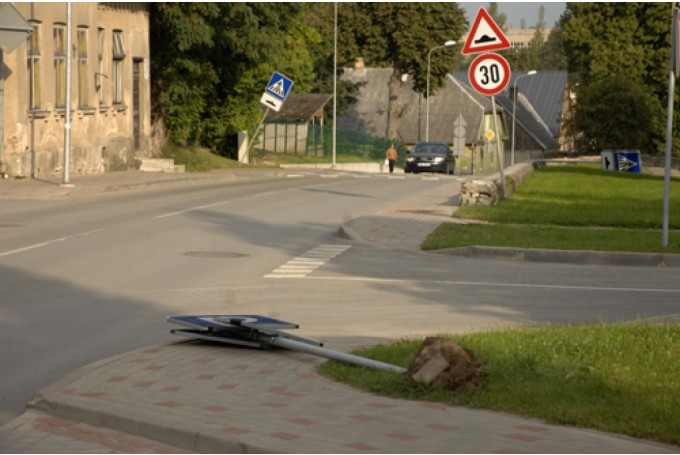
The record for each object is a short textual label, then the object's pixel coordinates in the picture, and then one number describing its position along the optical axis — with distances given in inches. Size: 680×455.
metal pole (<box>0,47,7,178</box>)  1294.3
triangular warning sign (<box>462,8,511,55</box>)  930.7
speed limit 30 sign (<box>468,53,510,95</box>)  950.4
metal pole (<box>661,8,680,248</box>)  766.5
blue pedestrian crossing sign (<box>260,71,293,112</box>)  1947.6
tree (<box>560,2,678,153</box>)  3289.9
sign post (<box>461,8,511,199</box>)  932.6
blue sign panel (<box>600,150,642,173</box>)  2186.3
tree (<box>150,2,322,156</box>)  1789.7
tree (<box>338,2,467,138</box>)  3484.3
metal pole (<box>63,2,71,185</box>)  1250.0
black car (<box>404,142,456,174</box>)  2381.9
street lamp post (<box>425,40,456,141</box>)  3330.2
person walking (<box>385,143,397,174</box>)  2746.1
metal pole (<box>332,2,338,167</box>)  2770.7
